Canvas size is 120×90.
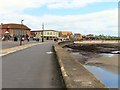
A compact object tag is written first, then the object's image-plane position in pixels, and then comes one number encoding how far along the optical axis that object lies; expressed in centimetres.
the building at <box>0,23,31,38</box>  6656
